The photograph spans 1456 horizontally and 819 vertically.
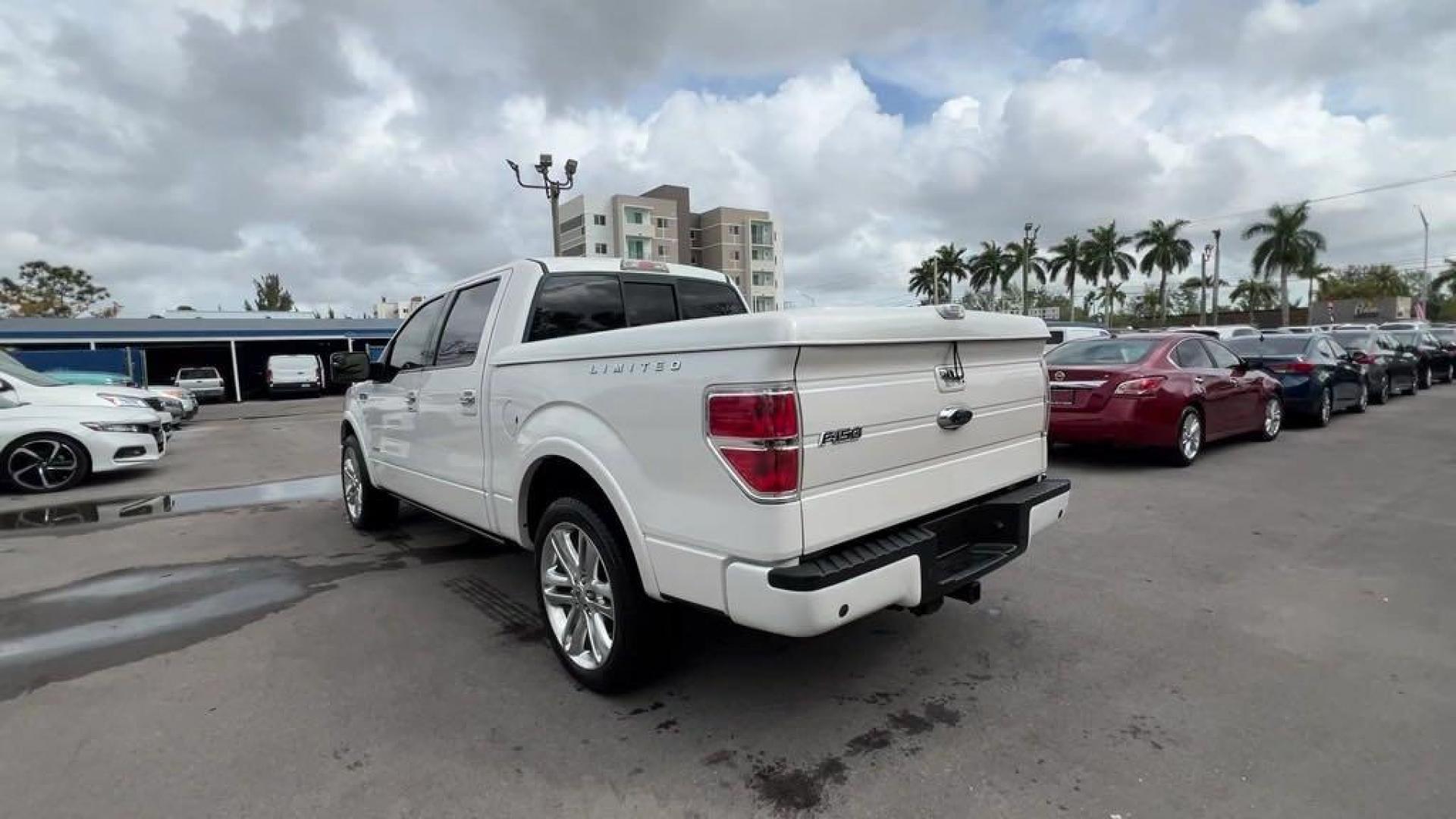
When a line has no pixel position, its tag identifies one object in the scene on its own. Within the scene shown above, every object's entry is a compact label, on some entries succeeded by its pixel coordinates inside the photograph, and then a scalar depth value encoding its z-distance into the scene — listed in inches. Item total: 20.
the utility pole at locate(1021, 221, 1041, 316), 2209.8
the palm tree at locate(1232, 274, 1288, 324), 3253.0
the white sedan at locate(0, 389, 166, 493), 337.7
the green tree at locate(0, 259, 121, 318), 2111.2
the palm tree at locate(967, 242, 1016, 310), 2775.6
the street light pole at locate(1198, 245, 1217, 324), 2568.9
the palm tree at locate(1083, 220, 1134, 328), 2486.5
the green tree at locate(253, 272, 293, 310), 4072.3
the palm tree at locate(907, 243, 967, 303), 3051.2
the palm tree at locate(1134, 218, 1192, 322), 2371.7
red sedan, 310.7
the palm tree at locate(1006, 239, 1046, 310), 2635.3
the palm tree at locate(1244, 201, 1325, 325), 2059.5
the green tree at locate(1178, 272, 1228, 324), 2576.3
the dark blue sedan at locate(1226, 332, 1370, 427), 444.8
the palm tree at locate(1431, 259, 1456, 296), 2637.8
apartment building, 3021.7
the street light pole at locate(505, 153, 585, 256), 688.4
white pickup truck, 98.3
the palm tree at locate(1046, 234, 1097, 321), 2568.9
